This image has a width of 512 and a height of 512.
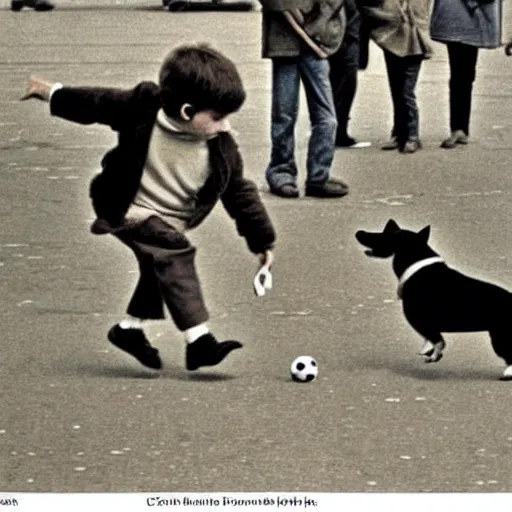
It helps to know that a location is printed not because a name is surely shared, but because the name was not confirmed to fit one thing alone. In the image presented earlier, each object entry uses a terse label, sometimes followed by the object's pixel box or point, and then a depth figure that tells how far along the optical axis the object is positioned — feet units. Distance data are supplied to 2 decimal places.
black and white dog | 28.58
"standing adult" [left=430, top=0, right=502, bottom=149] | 52.62
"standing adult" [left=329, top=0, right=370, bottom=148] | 52.79
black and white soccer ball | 30.92
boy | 26.52
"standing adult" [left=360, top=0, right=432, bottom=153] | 52.54
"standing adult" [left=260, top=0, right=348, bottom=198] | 45.37
